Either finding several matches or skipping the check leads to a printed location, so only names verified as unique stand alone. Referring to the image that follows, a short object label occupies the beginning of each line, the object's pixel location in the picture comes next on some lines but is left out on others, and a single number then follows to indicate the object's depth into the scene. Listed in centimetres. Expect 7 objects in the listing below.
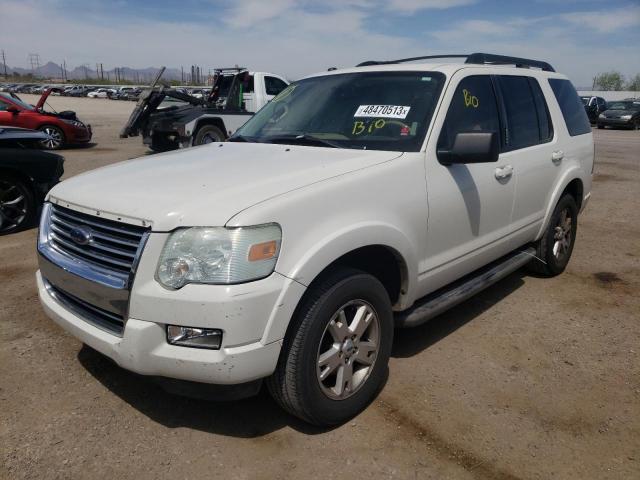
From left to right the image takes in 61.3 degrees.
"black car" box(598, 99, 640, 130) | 2583
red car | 1444
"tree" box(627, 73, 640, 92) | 8734
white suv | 233
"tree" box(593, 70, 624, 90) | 9094
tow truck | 1259
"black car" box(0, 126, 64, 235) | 649
